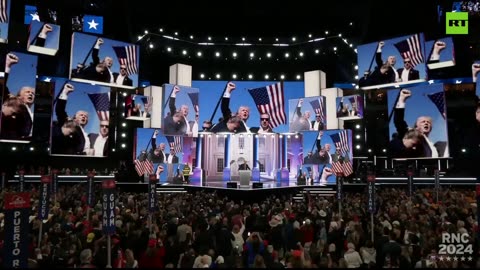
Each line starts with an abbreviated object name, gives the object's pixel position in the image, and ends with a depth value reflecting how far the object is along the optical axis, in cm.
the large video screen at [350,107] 2902
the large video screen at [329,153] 2864
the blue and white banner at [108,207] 819
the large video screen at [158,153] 2881
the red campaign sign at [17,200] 614
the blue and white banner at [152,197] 1177
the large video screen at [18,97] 2584
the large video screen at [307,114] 2980
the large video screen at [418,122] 2764
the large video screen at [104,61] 2884
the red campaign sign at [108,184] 879
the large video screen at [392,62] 2816
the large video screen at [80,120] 2806
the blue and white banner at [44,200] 1048
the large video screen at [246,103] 3180
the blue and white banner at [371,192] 1133
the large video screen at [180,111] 2839
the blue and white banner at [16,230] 592
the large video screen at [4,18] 2570
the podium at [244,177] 2394
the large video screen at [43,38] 2761
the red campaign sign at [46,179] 1113
